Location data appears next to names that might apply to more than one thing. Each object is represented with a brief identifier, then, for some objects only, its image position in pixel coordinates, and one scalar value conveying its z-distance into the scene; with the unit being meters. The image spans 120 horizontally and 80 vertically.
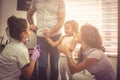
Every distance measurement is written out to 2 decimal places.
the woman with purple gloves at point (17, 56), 2.24
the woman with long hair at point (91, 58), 1.95
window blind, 1.95
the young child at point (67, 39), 2.10
